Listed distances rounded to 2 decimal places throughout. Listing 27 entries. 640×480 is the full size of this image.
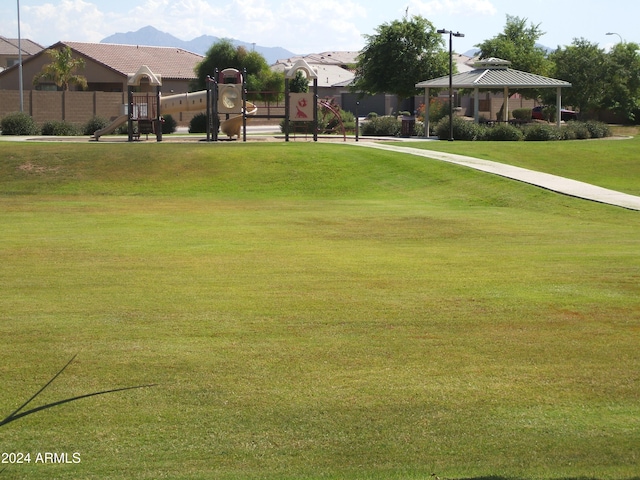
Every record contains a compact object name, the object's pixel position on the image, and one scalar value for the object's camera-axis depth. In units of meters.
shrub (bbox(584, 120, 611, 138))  44.25
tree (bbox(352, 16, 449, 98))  63.91
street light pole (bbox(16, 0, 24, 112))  51.16
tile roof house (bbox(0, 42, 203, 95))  75.56
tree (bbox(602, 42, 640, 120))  67.06
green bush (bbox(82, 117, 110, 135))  44.53
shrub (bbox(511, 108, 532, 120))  74.25
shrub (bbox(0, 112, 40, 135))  43.12
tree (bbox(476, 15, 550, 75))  70.50
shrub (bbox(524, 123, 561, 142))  40.22
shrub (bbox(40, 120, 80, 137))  43.72
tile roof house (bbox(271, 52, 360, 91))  91.62
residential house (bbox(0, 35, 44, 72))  104.75
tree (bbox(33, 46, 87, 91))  70.06
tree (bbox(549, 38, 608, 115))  66.69
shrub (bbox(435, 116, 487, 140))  41.03
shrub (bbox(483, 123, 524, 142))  40.19
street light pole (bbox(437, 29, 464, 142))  37.47
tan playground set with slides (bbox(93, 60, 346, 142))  37.47
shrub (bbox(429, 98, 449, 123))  52.22
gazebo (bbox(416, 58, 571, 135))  45.16
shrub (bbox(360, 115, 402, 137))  46.41
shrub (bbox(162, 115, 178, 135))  47.34
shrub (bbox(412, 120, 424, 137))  45.50
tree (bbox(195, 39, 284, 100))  72.44
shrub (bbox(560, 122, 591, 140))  41.66
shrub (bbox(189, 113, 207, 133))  50.16
